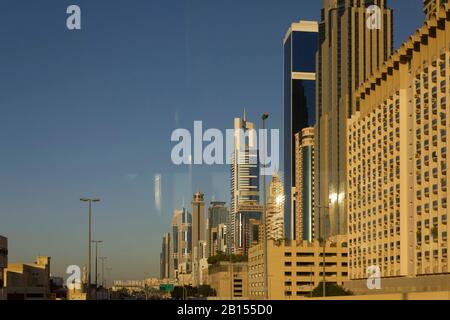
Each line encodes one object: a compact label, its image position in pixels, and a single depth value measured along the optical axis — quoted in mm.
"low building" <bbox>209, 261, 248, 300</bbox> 169500
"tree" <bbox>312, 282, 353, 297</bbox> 115712
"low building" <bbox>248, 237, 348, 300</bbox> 149250
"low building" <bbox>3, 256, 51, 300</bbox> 88312
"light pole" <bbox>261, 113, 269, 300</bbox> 35088
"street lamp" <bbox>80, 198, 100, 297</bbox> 65850
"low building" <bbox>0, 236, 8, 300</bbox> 97431
